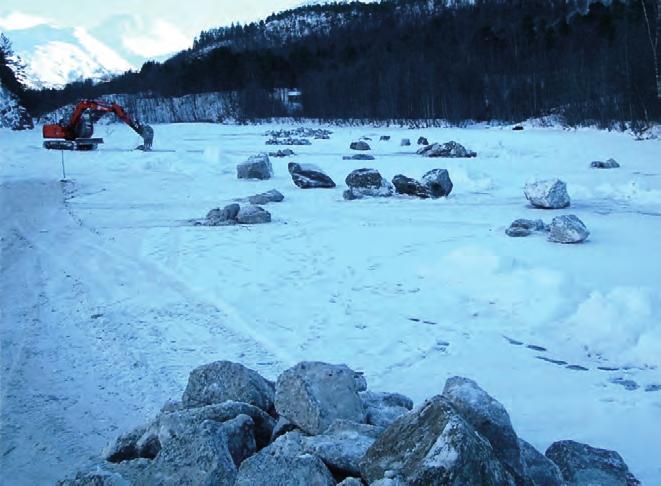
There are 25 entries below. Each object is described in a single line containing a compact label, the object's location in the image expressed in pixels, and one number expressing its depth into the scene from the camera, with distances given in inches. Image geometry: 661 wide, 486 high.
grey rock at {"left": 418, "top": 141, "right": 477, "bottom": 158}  920.3
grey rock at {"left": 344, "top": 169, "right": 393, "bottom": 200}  585.6
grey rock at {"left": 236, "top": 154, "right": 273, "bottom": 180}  716.7
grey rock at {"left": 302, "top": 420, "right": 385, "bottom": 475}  118.8
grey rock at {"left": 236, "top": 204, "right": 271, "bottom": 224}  462.6
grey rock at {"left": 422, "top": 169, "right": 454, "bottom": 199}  568.1
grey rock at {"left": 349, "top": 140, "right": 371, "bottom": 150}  1100.1
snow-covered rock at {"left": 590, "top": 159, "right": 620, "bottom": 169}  713.6
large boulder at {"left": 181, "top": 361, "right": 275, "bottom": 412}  157.2
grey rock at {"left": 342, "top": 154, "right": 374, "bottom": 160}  916.6
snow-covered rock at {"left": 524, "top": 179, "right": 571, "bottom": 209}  489.4
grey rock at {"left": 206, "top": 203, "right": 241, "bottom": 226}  459.5
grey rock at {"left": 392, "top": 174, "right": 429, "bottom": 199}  571.8
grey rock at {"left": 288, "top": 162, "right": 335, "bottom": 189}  644.7
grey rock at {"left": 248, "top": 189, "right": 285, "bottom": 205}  552.7
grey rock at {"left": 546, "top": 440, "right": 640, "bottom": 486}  130.3
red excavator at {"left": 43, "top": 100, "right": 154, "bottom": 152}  1186.0
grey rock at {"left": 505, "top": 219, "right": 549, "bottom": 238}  393.1
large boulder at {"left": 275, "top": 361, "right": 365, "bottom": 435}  138.6
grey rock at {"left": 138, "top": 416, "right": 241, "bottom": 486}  117.1
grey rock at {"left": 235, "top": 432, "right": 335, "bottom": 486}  112.3
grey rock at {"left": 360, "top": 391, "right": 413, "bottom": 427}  149.6
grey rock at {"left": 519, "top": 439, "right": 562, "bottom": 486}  122.2
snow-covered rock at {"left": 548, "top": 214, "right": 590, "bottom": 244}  370.6
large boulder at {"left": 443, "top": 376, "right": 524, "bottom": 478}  120.4
